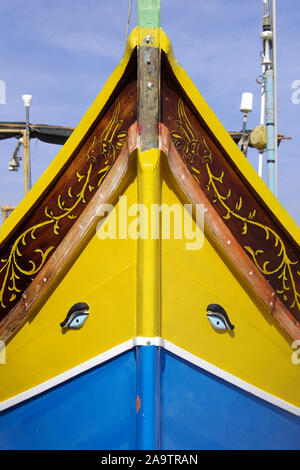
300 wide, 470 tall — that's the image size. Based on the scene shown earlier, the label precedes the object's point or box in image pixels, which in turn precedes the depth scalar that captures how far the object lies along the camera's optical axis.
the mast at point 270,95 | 5.49
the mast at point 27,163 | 10.00
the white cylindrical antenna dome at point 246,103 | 7.24
